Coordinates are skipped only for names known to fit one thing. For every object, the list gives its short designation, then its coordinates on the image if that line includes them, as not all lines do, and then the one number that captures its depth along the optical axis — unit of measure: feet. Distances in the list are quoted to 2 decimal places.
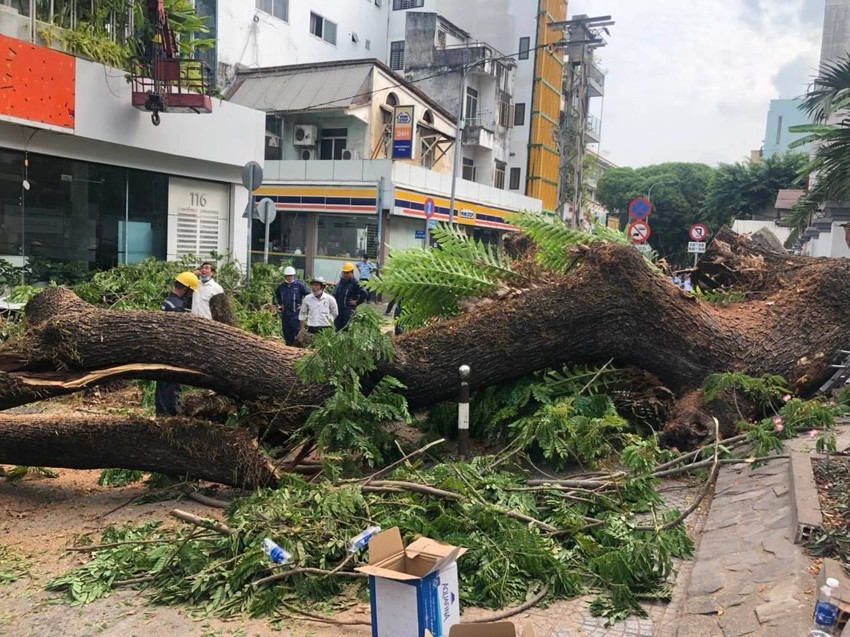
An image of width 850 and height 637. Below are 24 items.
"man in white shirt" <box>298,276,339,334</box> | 32.60
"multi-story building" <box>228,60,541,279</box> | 76.33
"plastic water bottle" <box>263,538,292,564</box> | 11.92
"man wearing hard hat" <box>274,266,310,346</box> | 34.24
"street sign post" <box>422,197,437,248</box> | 64.34
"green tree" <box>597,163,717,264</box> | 162.09
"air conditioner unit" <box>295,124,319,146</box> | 84.07
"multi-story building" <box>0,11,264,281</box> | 34.78
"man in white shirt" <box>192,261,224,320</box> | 27.53
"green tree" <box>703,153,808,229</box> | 128.47
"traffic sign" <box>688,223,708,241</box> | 57.26
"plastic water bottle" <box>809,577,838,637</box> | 8.77
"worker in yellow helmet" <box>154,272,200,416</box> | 23.44
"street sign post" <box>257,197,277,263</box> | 42.19
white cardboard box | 9.74
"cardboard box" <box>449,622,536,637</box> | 8.14
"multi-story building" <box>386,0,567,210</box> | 125.90
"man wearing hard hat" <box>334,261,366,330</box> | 36.17
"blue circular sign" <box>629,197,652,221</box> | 42.14
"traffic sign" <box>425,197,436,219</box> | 64.34
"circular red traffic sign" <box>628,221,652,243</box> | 41.09
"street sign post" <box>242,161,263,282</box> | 37.86
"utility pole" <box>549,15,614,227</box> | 116.88
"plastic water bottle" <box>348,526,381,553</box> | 11.58
